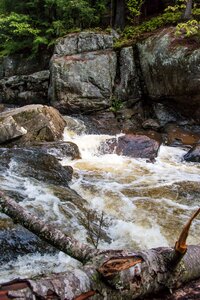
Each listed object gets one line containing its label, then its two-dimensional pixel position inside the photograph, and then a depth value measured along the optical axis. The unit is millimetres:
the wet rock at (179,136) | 11511
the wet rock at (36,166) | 7068
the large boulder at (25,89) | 15094
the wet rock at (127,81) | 13812
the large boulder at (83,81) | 13680
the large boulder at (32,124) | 9977
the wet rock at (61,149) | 9320
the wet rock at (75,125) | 11977
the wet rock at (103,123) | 12328
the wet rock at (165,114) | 13008
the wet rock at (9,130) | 9773
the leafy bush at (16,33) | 15414
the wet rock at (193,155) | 9847
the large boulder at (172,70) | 11867
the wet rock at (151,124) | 12664
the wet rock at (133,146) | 10070
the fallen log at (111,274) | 1627
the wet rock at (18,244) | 4105
